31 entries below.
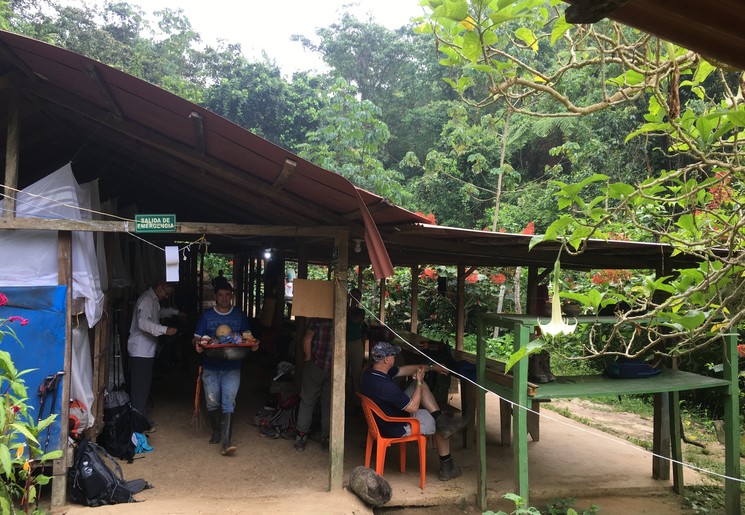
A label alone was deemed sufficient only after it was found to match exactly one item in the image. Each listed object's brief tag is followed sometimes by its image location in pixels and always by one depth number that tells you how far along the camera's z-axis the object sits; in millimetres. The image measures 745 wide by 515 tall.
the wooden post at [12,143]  4094
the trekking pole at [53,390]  4129
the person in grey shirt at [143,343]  5773
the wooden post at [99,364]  5078
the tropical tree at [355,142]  11914
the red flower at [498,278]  11086
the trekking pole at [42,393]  4094
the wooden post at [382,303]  8898
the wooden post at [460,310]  7684
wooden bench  5820
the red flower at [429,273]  12656
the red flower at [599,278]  9016
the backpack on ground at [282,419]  6184
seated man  4879
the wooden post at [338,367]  4656
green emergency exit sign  4285
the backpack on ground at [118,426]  5262
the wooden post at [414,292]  9370
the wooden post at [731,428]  4727
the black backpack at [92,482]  4168
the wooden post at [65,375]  4145
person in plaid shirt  5625
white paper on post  4469
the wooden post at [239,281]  13097
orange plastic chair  4867
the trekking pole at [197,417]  5978
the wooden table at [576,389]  4086
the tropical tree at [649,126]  1991
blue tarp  4109
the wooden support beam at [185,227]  4090
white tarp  4176
